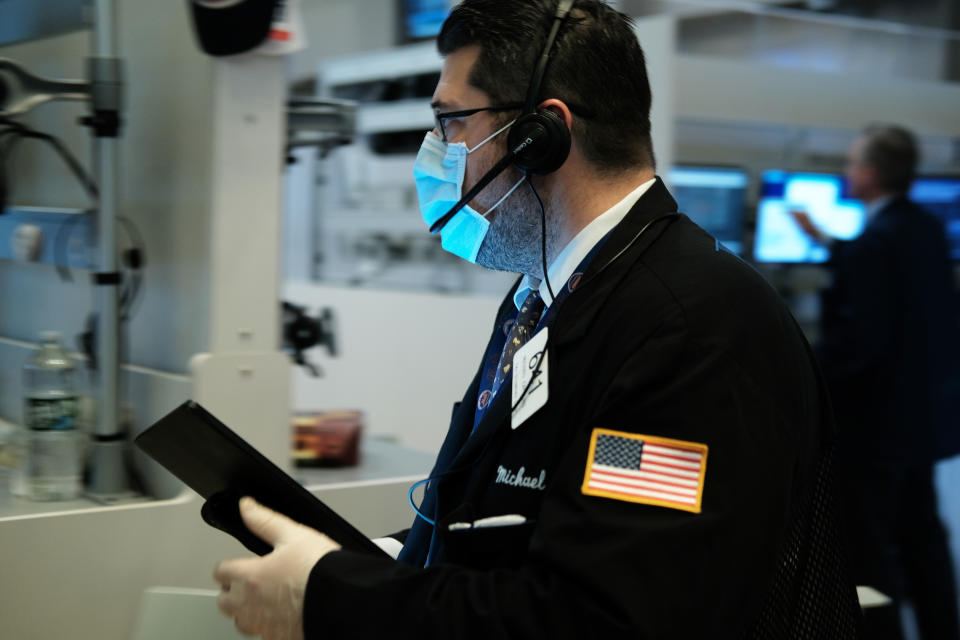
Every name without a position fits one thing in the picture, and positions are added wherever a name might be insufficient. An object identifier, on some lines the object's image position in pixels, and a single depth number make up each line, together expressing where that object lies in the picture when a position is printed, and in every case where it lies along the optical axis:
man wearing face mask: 0.91
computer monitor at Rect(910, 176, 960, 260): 4.58
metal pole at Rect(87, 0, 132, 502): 1.74
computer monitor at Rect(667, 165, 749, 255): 4.42
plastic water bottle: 1.76
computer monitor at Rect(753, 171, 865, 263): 4.65
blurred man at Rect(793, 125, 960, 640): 3.07
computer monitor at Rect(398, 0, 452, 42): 5.62
